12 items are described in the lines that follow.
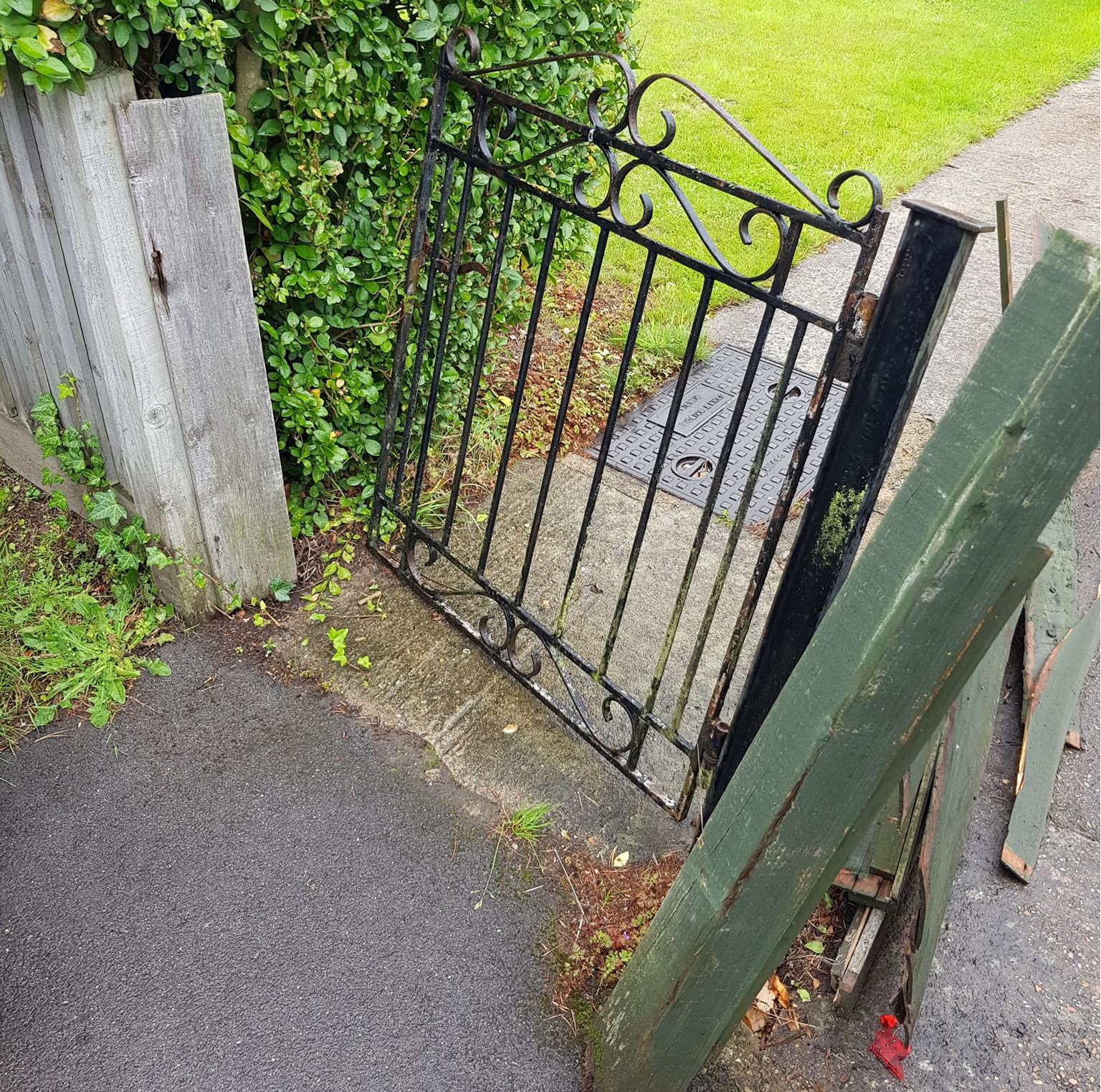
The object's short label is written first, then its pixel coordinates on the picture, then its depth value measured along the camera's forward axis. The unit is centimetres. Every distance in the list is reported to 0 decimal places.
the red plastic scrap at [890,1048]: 212
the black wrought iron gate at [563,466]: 202
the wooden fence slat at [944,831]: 202
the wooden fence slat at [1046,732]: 269
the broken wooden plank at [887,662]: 105
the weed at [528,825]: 251
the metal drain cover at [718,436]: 378
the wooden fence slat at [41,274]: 229
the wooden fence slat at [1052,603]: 315
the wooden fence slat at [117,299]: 211
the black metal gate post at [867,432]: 151
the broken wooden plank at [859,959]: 213
